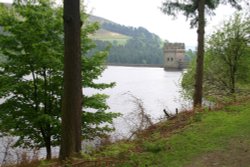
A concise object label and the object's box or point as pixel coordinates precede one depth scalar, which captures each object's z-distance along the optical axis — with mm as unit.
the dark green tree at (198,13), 13280
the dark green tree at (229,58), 24375
